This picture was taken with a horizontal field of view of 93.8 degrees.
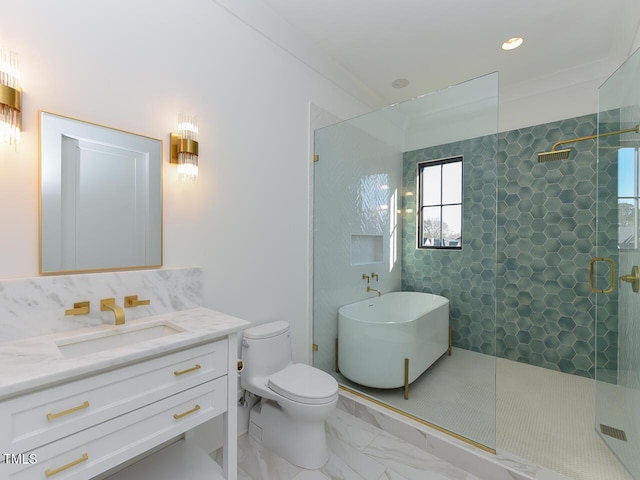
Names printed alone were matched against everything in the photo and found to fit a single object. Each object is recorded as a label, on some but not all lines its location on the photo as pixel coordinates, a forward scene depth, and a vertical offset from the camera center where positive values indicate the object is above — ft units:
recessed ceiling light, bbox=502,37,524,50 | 7.61 +5.10
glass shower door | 5.30 -0.54
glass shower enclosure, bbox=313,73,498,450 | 6.61 +0.04
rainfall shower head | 6.81 +1.96
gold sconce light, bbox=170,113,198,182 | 5.22 +1.57
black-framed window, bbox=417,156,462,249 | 7.48 +0.94
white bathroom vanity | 2.77 -1.77
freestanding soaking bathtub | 7.36 -2.58
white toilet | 5.53 -2.98
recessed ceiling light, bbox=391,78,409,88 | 9.55 +5.08
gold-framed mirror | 4.11 +0.61
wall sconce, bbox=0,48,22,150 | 3.53 +1.64
